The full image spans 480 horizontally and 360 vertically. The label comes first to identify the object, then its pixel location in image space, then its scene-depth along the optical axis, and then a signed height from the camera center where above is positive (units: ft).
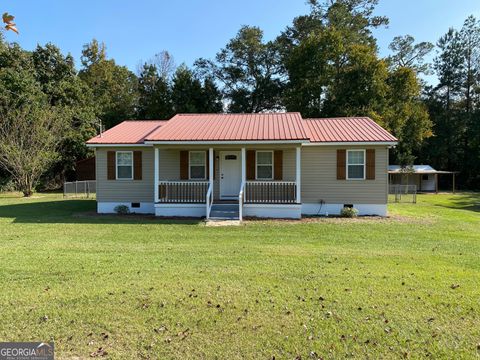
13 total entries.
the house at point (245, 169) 42.22 +1.04
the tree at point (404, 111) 88.48 +17.86
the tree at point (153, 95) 102.68 +26.19
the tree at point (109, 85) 117.91 +34.41
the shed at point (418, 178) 108.88 -0.55
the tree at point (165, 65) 123.64 +40.99
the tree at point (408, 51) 125.08 +46.67
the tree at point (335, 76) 85.20 +26.31
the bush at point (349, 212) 42.98 -4.52
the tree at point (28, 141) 73.61 +8.09
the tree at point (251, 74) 110.93 +33.97
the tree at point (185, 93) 100.83 +24.95
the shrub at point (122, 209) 46.42 -4.45
